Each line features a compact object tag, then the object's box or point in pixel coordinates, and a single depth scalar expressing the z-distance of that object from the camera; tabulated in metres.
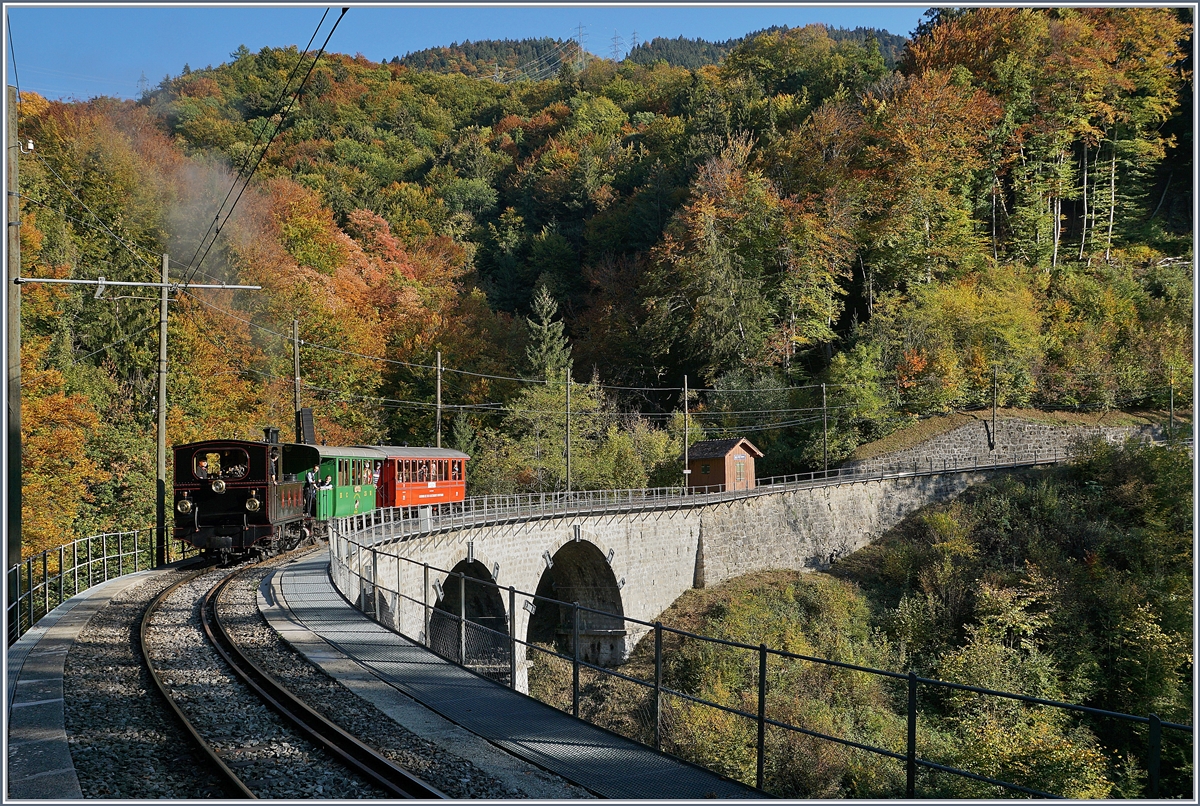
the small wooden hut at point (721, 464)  45.66
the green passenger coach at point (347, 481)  25.95
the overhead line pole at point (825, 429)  49.55
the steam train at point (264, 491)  20.86
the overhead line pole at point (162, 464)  22.12
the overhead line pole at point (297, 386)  30.02
